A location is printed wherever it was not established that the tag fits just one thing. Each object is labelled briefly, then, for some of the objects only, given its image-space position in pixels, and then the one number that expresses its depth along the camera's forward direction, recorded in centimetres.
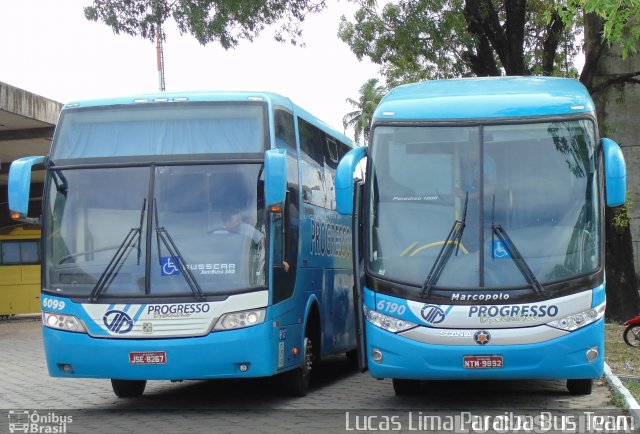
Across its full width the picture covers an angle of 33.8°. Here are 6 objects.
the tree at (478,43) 2056
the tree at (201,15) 2072
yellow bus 3038
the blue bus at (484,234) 1012
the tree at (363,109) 8369
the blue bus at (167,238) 1039
